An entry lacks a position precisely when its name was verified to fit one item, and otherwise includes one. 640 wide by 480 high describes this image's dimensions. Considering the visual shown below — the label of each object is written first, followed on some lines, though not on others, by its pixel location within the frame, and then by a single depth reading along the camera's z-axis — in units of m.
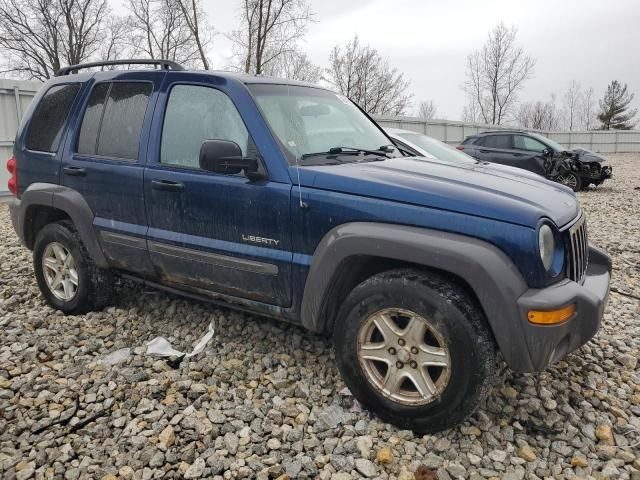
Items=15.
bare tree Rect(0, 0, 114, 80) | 31.08
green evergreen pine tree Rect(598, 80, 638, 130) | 53.00
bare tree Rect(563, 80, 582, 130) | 64.59
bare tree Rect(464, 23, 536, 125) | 41.22
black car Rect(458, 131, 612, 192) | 12.57
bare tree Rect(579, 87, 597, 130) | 62.62
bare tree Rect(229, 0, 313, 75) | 20.25
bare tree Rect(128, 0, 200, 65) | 27.92
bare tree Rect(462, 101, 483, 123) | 46.87
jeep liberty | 2.40
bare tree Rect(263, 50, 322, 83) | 34.84
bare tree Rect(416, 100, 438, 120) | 60.59
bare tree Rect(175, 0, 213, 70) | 21.70
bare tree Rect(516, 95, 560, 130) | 61.88
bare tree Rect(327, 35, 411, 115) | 36.44
